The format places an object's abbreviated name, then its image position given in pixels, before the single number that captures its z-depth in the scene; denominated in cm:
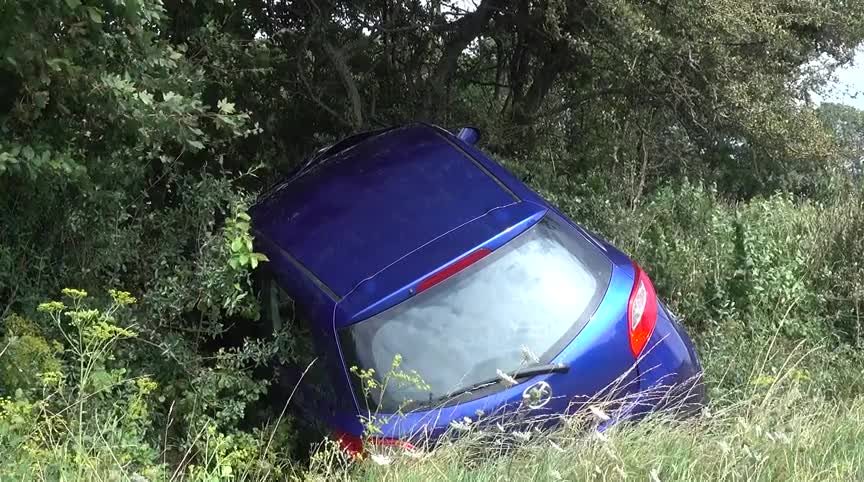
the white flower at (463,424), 282
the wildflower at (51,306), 284
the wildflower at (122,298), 314
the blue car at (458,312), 310
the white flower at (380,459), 250
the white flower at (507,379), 298
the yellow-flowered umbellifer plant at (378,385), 297
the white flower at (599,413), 274
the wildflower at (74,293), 293
